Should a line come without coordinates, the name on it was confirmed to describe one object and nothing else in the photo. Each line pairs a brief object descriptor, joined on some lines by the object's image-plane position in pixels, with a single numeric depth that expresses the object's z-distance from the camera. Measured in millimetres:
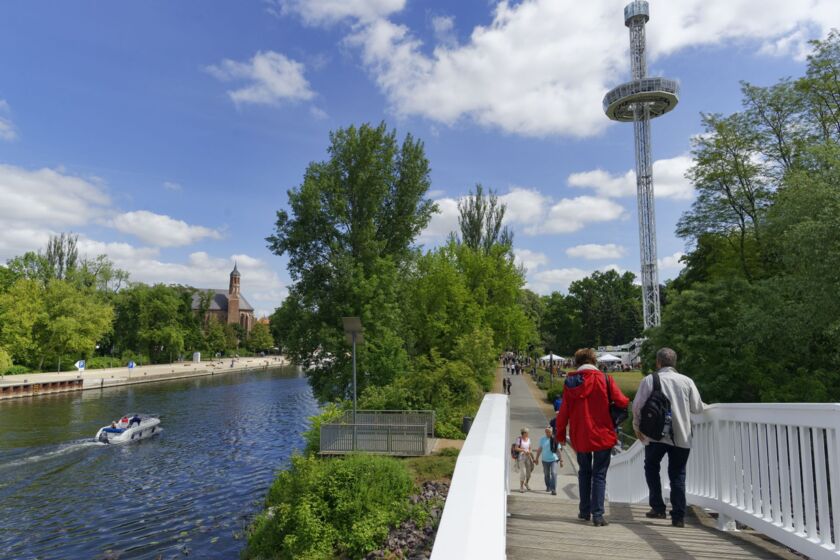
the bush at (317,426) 18094
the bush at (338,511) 9922
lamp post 14734
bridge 2322
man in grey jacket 4582
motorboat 27327
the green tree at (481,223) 44406
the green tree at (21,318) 54125
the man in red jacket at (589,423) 4668
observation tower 56719
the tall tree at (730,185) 23641
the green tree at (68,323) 58438
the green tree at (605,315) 86375
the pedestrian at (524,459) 12352
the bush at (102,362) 68319
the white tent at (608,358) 51253
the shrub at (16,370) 54219
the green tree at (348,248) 26703
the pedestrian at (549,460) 12422
